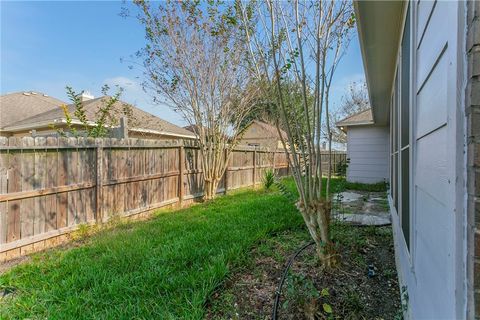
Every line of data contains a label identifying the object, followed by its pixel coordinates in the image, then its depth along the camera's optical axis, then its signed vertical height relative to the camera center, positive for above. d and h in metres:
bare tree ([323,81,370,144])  20.27 +3.83
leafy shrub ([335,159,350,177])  3.91 -0.16
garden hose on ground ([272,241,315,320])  2.14 -1.12
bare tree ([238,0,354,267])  2.80 +0.99
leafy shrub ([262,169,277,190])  9.32 -0.77
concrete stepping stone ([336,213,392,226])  4.78 -1.12
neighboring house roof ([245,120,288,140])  17.69 +1.74
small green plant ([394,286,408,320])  2.00 -1.08
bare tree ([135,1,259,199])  6.71 +2.18
